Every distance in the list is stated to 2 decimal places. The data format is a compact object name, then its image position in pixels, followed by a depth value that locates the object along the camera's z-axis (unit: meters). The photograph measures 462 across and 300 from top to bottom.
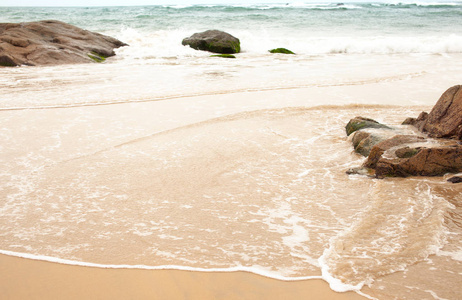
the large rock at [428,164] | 4.01
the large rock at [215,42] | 16.28
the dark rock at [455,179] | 3.82
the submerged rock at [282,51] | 15.88
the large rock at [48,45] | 12.66
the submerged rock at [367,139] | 4.61
